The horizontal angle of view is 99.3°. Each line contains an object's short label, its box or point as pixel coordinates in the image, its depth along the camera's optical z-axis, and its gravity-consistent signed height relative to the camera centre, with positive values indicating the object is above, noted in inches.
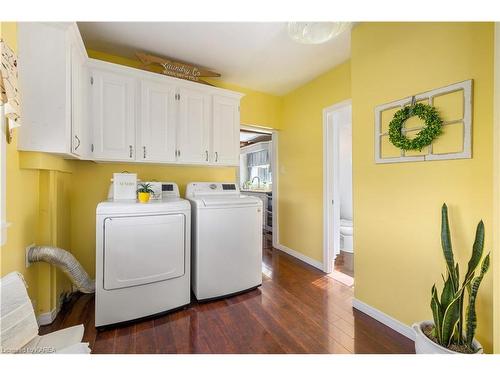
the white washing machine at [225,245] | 79.7 -23.3
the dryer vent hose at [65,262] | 62.2 -23.8
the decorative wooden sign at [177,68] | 89.4 +53.1
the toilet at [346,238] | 133.3 -32.2
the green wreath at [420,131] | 54.8 +16.5
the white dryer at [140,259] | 64.9 -23.7
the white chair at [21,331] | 36.1 -26.0
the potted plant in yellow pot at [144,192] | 75.1 -2.1
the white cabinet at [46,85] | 54.5 +26.5
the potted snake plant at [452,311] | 44.4 -27.1
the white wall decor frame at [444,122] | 49.9 +17.1
